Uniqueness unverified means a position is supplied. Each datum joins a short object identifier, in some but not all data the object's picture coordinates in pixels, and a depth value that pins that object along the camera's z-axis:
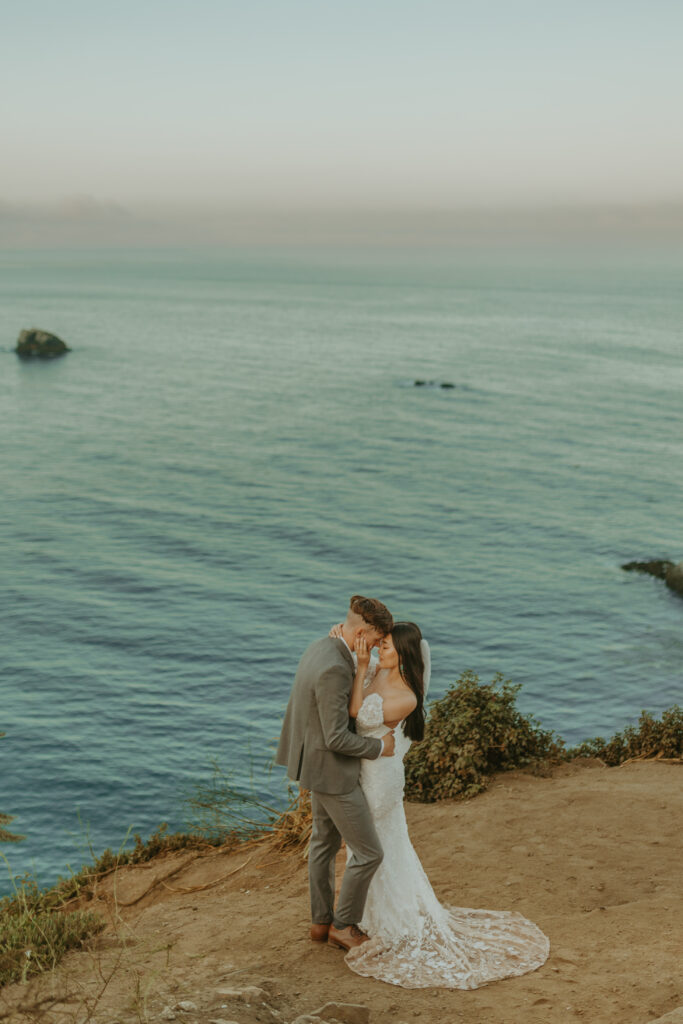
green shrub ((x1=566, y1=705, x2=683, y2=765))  13.62
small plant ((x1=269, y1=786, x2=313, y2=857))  10.66
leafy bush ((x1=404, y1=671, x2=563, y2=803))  11.72
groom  6.94
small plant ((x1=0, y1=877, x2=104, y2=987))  7.43
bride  7.11
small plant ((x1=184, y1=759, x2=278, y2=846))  11.47
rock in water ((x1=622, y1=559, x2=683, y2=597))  41.53
